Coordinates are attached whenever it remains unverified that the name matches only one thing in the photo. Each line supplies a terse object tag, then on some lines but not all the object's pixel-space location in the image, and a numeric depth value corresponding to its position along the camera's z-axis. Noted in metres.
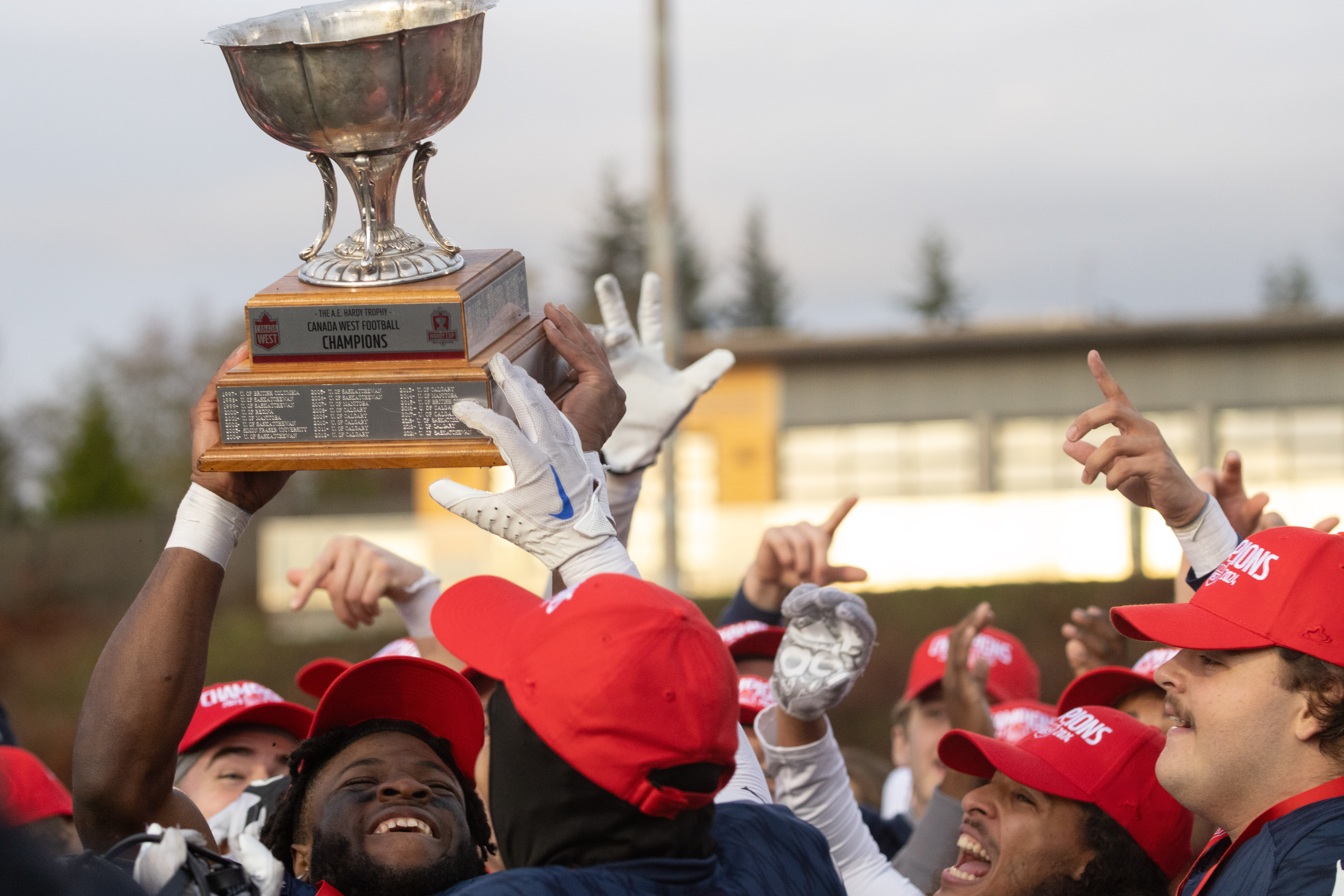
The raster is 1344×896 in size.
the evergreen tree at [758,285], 45.62
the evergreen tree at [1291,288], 41.72
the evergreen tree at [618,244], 40.88
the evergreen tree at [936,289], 46.03
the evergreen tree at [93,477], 26.83
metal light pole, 12.80
